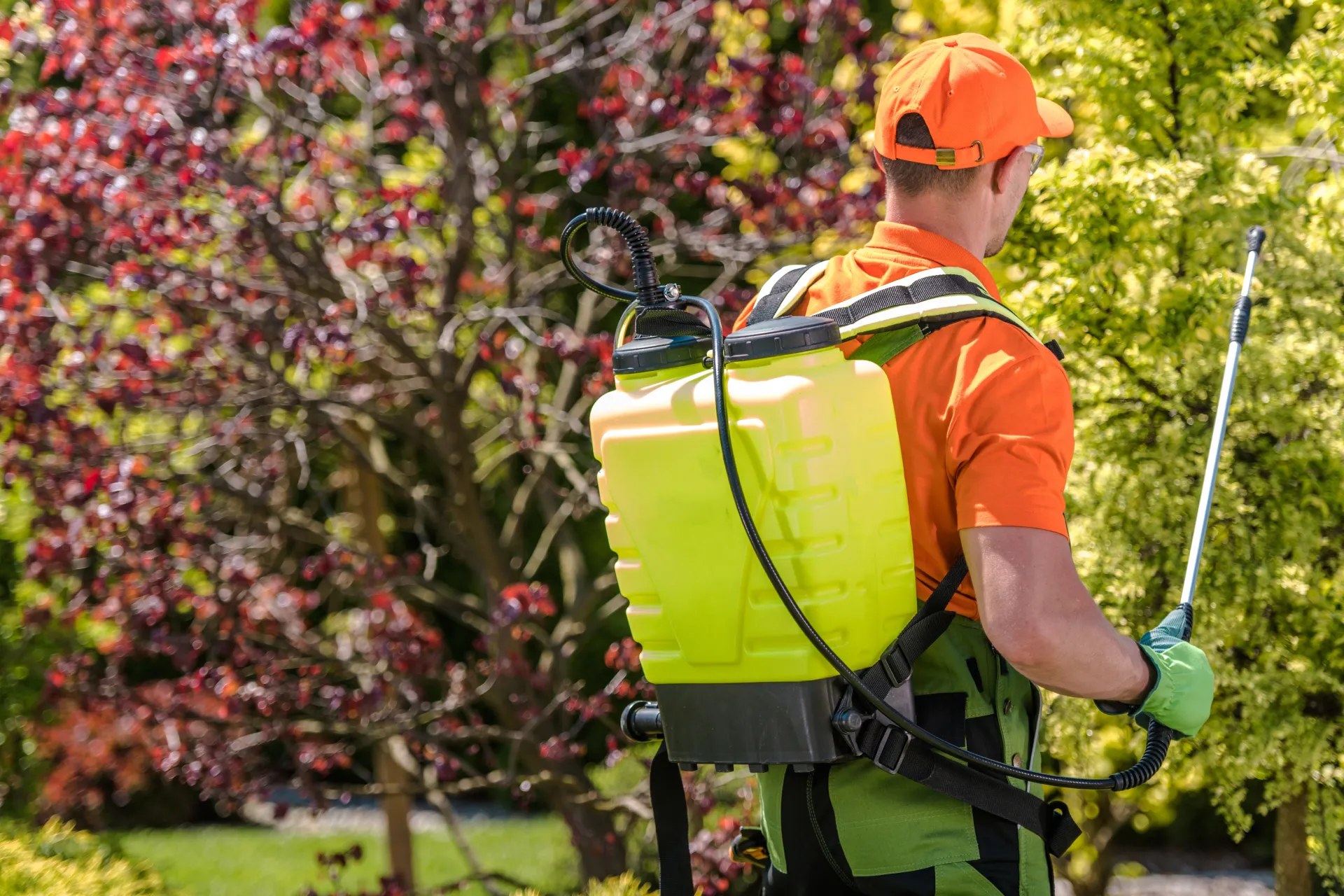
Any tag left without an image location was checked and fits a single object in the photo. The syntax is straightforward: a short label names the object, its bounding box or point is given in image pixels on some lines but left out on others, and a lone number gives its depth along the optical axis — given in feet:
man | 11.93
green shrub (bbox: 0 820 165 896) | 26.58
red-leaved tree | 28.60
